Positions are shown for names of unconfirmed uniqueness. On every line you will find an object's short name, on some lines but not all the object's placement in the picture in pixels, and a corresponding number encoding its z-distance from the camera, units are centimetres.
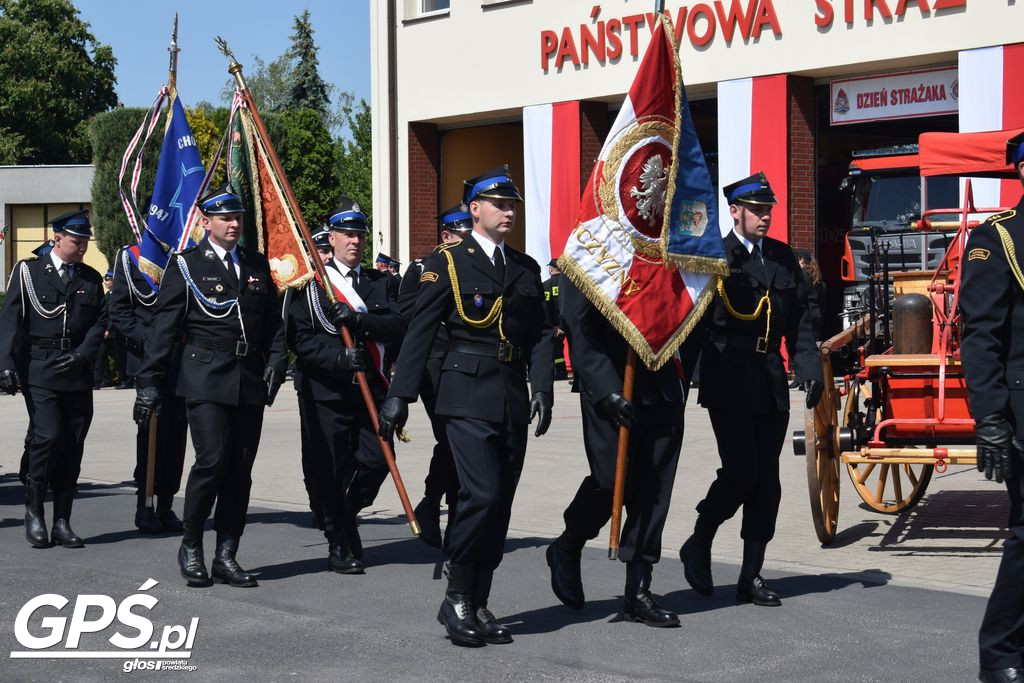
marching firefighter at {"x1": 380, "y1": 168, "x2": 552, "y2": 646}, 670
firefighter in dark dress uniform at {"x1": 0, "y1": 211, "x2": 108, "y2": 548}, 952
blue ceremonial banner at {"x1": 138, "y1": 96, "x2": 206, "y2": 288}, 1109
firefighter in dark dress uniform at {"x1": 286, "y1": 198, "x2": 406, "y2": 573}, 853
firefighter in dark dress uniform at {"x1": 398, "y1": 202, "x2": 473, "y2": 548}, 890
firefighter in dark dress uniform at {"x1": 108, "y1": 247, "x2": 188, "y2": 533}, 1027
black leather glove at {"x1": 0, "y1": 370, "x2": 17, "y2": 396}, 934
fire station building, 2122
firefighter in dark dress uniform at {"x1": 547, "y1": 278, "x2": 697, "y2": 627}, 694
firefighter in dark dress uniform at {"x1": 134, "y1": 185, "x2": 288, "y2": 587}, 806
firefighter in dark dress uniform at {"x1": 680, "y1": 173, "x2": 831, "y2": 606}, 734
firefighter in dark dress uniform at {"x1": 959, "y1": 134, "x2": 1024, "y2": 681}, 548
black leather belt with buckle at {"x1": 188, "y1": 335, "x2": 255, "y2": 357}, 817
